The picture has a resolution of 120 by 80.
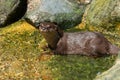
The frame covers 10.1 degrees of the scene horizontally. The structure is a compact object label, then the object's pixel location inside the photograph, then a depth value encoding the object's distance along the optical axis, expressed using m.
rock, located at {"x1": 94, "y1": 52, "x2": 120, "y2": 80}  6.17
